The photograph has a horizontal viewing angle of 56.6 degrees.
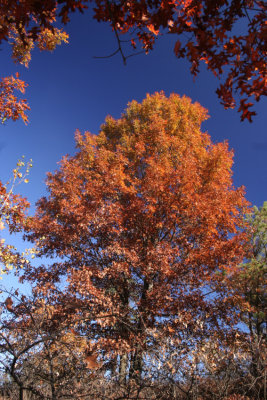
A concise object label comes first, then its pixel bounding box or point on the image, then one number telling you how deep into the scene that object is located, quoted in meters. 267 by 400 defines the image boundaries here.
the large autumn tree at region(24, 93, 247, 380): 7.47
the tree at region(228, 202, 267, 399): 11.60
